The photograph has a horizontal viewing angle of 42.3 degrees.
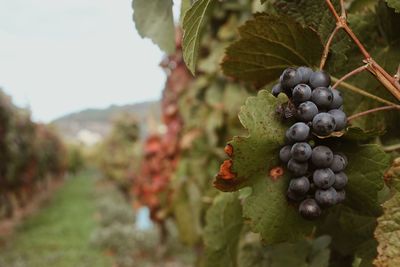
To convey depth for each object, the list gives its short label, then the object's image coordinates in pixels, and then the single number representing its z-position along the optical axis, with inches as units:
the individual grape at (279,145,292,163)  27.8
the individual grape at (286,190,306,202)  27.9
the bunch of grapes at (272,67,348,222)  26.2
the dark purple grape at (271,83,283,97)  28.6
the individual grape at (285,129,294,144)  27.0
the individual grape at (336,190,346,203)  27.2
